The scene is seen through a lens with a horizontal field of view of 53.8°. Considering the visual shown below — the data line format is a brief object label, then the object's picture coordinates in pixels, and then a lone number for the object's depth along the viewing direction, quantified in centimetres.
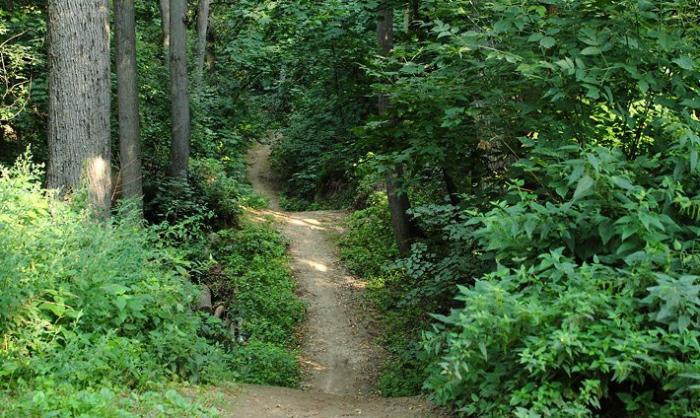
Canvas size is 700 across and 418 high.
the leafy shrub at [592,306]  434
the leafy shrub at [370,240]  1622
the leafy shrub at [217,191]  1762
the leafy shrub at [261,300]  1110
